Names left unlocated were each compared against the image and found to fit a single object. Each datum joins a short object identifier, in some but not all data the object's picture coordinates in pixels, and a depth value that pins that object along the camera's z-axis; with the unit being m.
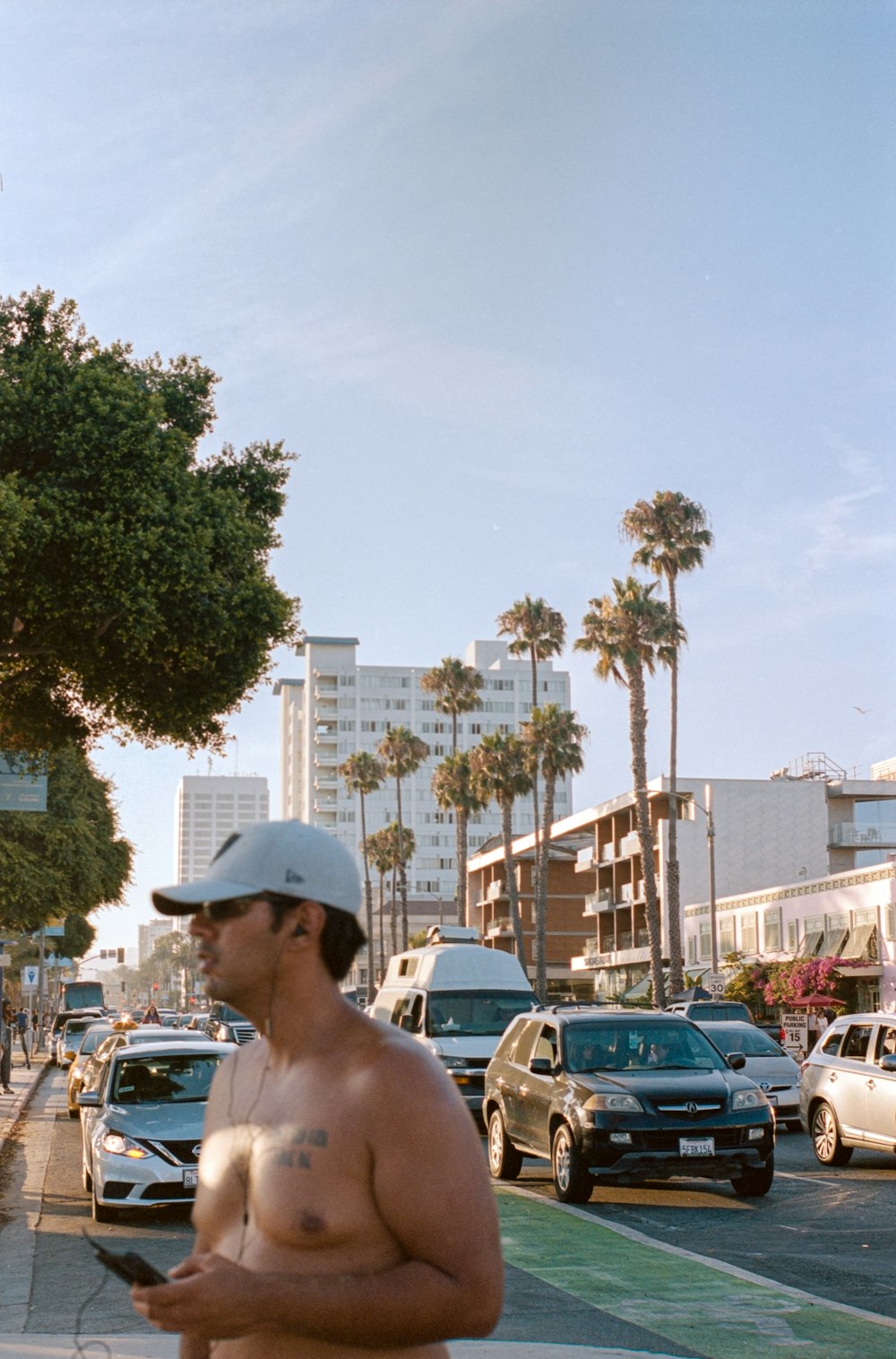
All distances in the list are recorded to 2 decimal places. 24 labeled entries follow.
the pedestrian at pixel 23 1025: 53.12
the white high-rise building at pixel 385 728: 180.50
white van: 23.17
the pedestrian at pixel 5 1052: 34.81
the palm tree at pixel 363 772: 99.75
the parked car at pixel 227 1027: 38.88
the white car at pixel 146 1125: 13.62
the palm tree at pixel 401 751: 92.25
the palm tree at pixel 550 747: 69.88
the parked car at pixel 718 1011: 28.53
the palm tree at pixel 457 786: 79.56
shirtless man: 2.42
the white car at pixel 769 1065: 22.41
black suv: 14.26
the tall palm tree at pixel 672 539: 54.66
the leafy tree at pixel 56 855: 44.97
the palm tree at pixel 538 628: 72.88
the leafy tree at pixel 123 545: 18.23
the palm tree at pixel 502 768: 72.50
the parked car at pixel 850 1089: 16.56
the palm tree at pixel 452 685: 81.62
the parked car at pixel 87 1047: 29.66
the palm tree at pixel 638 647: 52.91
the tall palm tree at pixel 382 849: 107.12
